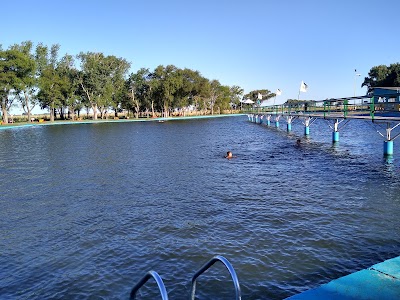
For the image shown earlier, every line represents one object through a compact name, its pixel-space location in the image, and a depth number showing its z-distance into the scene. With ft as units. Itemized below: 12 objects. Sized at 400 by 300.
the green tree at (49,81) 289.74
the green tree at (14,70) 251.19
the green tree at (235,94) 535.43
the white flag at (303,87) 154.38
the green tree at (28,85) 267.18
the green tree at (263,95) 592.03
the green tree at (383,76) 280.10
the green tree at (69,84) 302.25
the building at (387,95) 66.46
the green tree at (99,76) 296.22
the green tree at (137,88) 348.79
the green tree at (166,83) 319.94
